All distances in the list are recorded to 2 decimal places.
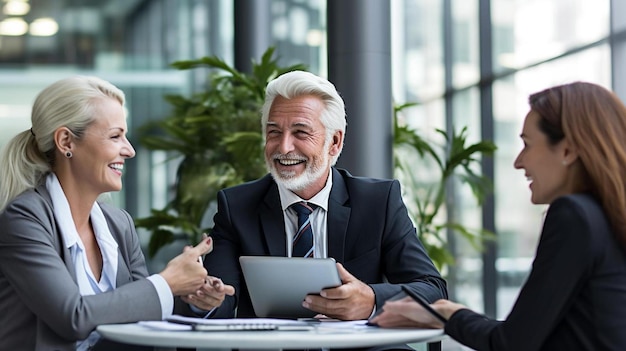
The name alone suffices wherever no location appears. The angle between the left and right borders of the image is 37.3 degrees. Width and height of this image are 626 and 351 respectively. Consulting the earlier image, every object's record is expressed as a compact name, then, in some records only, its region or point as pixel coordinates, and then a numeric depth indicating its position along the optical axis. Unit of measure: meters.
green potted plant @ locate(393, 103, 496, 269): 5.79
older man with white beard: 2.93
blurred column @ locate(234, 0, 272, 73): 7.33
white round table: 1.94
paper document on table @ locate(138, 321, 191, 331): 2.18
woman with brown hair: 2.03
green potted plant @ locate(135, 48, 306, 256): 5.96
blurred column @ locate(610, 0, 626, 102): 6.36
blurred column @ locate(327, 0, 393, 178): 5.20
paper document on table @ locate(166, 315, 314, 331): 2.10
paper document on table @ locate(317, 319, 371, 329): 2.27
